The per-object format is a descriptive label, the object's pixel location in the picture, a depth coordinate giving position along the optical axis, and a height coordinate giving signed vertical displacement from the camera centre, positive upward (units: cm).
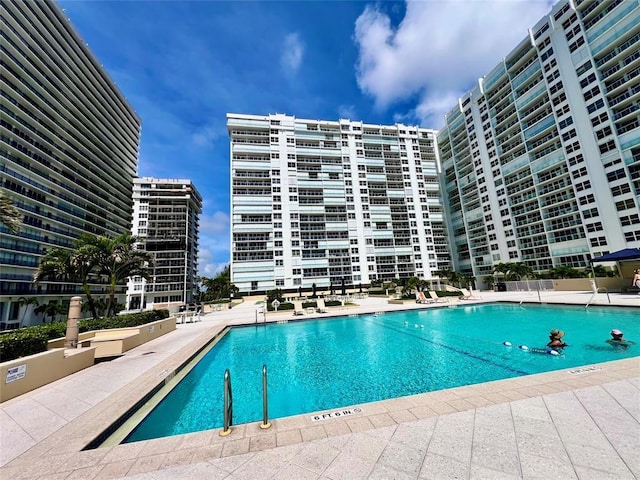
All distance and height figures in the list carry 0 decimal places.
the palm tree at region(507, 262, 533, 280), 3716 -18
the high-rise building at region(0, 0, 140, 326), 3916 +2789
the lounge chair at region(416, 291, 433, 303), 2824 -231
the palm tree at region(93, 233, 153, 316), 1828 +282
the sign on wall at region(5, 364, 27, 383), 676 -171
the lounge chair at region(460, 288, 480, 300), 3015 -265
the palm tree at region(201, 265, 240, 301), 5511 +86
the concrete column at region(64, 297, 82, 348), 995 -86
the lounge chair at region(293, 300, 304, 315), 2444 -223
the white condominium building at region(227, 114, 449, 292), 5566 +1743
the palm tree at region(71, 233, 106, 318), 1755 +284
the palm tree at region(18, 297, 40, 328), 3826 +36
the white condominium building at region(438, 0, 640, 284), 3591 +1992
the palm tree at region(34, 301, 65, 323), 3814 -85
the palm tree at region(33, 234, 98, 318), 1758 +264
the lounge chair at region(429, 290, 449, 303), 2817 -243
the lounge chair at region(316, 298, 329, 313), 2566 -223
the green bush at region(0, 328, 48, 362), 742 -113
